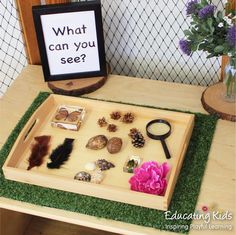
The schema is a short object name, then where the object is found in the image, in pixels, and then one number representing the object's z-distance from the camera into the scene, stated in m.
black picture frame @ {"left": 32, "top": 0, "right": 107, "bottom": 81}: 1.24
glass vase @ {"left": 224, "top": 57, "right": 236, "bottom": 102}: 1.10
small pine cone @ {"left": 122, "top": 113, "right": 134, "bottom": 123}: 1.23
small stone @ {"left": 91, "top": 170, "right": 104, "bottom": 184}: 1.06
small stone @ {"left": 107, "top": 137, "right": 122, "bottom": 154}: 1.14
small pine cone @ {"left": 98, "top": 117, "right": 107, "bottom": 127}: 1.23
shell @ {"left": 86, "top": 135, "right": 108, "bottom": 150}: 1.16
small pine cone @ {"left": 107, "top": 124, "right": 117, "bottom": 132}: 1.21
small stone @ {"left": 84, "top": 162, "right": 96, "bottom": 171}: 1.10
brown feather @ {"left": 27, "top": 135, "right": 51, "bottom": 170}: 1.13
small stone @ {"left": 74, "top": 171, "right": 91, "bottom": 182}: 1.06
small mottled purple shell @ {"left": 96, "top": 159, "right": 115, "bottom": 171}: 1.10
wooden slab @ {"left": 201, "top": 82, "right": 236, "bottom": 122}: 1.21
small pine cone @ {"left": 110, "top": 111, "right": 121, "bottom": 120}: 1.25
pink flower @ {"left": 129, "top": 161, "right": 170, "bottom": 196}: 1.00
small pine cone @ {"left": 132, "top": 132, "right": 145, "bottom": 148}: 1.15
